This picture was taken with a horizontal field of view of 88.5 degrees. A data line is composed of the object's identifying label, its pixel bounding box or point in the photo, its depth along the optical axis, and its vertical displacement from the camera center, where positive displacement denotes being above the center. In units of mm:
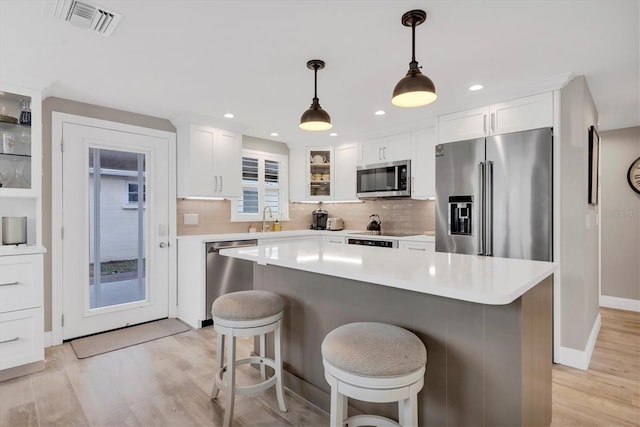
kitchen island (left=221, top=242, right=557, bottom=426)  1346 -530
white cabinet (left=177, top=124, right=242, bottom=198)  3789 +594
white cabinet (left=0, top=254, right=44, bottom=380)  2459 -777
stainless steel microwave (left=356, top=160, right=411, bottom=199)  4172 +420
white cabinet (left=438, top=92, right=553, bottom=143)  2816 +870
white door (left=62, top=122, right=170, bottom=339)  3244 -189
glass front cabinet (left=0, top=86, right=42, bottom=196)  2678 +561
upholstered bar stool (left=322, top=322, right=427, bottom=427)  1274 -624
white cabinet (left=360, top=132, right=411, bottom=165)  4188 +834
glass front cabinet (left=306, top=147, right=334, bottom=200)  5078 +592
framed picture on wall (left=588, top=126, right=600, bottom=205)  2883 +419
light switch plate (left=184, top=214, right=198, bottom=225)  4042 -100
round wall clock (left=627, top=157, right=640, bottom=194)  4102 +457
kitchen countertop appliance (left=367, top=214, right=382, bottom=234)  4828 -190
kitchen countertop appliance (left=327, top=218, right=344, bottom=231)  5285 -207
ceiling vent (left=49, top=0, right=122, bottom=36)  1761 +1098
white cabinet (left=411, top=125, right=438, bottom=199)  3930 +593
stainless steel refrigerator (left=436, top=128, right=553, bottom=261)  2762 +141
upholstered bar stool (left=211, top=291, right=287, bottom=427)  1912 -673
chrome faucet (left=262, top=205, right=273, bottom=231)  4879 -44
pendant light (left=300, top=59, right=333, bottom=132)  2236 +626
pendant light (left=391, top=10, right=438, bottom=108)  1678 +641
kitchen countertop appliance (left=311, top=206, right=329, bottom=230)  5457 -147
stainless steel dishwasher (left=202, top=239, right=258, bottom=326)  3619 -714
